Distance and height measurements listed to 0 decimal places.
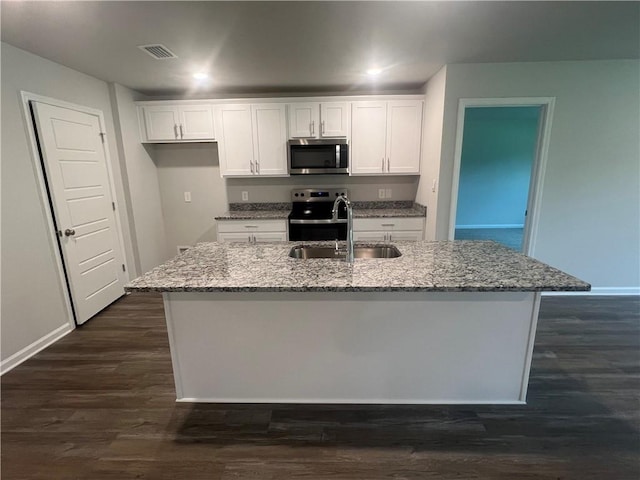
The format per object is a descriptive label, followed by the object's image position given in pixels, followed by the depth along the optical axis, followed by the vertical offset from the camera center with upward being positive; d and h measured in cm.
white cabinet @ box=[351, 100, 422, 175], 370 +46
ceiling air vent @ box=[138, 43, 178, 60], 243 +103
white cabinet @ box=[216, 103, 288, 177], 377 +45
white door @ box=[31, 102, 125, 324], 268 -25
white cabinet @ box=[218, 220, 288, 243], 379 -67
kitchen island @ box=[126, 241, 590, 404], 172 -92
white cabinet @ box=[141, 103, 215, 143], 379 +67
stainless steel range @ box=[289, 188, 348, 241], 374 -51
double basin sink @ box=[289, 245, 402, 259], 220 -56
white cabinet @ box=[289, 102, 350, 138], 371 +68
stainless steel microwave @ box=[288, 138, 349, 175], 373 +23
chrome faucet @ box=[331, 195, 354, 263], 184 -36
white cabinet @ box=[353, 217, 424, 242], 375 -67
